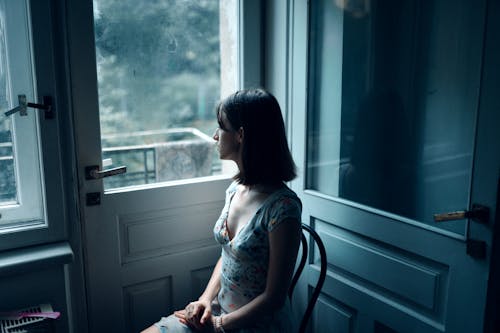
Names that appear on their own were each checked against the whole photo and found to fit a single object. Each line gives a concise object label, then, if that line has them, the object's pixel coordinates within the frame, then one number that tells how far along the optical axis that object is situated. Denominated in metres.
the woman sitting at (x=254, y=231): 1.34
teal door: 1.27
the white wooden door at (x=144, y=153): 1.69
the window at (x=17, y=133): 1.56
